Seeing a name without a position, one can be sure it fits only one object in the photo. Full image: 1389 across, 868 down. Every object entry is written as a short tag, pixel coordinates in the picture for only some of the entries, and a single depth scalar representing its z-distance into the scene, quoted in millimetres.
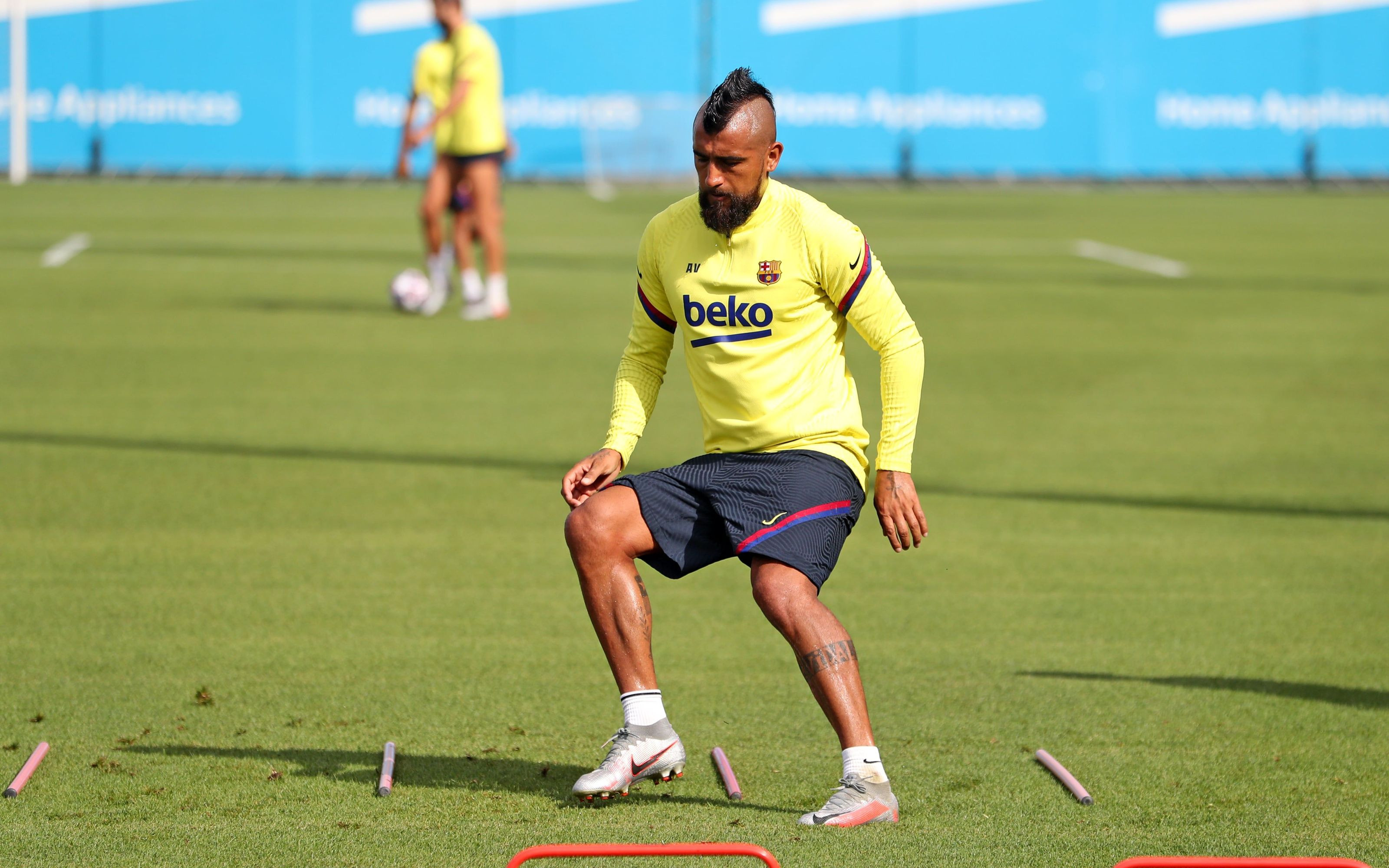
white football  30797
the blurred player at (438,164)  30125
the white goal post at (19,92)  59375
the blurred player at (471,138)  29812
